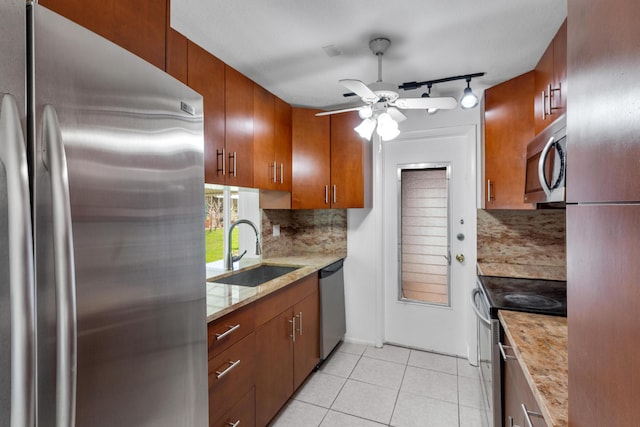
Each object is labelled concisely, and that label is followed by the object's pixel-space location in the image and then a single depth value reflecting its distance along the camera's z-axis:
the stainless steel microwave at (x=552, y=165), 1.27
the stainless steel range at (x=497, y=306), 1.55
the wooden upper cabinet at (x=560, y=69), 1.57
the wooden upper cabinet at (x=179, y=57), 1.54
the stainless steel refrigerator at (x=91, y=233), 0.50
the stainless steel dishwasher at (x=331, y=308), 2.68
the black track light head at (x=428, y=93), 2.34
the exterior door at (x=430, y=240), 2.84
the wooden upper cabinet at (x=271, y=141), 2.30
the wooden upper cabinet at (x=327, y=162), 2.82
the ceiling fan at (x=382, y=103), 1.73
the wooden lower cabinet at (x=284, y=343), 1.87
